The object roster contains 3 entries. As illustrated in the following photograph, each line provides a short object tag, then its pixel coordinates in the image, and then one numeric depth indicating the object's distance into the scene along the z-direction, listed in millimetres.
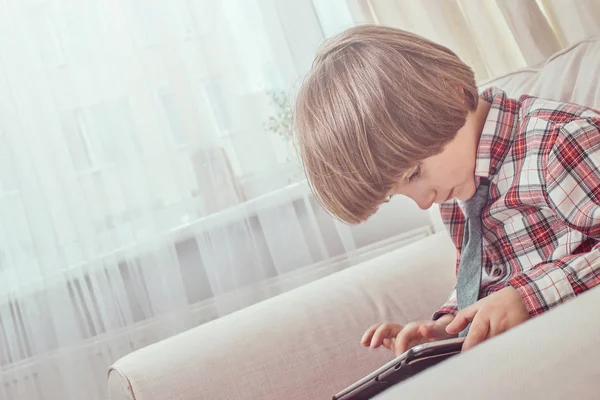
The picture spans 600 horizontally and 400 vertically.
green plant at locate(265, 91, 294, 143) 1960
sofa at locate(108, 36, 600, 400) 1087
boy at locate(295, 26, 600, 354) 998
